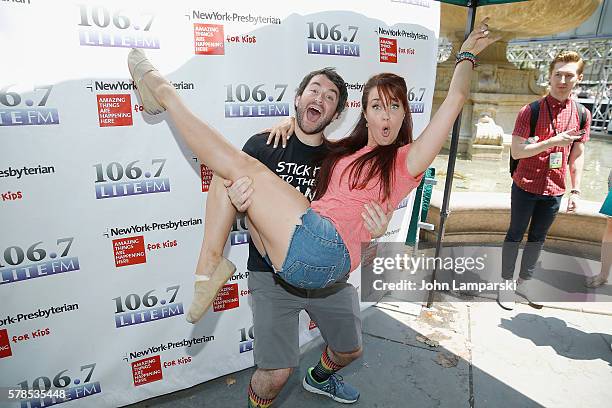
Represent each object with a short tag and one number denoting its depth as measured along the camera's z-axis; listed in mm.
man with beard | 2158
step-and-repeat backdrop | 2033
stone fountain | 9078
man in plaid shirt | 3324
